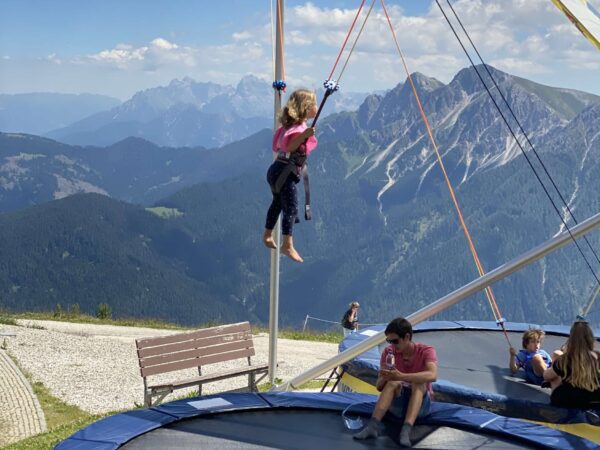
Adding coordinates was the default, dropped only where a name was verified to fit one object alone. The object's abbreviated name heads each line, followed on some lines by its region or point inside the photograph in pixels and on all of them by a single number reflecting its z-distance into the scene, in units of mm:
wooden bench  10695
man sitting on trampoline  6691
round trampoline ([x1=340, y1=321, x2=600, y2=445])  7848
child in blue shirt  8891
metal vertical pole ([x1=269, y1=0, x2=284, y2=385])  8609
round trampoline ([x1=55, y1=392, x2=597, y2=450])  6688
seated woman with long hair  7453
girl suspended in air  6598
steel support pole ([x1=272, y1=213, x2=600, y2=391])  7777
